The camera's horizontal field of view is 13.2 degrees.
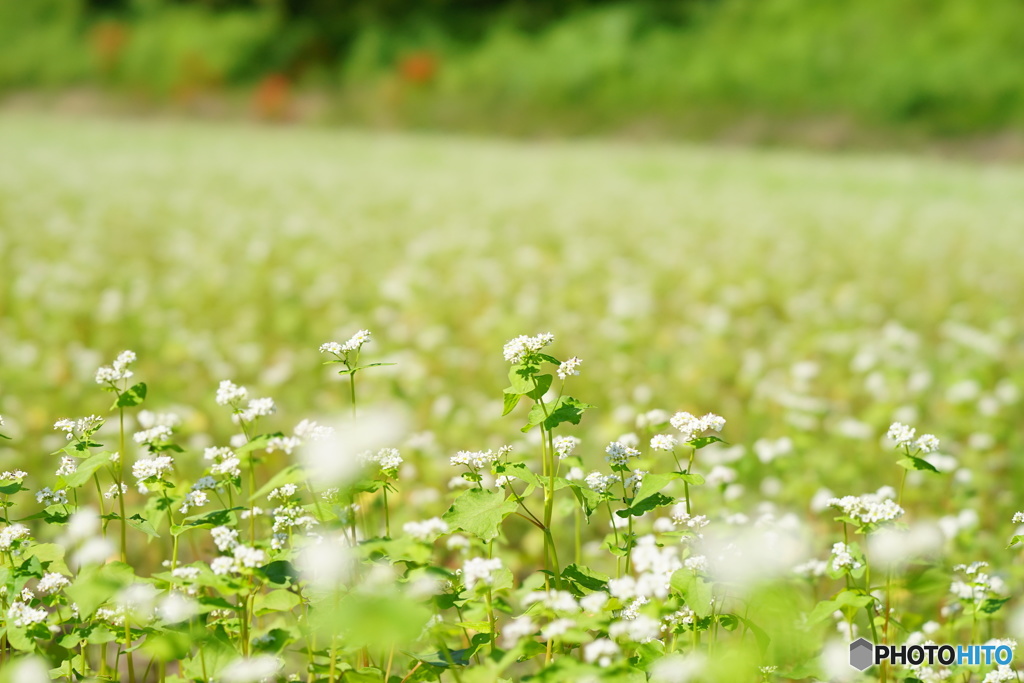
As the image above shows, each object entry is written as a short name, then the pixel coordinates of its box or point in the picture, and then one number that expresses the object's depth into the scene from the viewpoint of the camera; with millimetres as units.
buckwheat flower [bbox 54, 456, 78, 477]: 2513
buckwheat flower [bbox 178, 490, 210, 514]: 2488
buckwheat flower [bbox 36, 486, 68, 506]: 2516
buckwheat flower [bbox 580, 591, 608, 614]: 2378
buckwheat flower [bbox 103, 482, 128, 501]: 2508
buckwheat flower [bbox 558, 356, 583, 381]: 2473
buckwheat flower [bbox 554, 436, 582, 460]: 2515
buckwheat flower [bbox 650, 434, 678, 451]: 2482
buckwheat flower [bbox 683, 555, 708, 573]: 2466
